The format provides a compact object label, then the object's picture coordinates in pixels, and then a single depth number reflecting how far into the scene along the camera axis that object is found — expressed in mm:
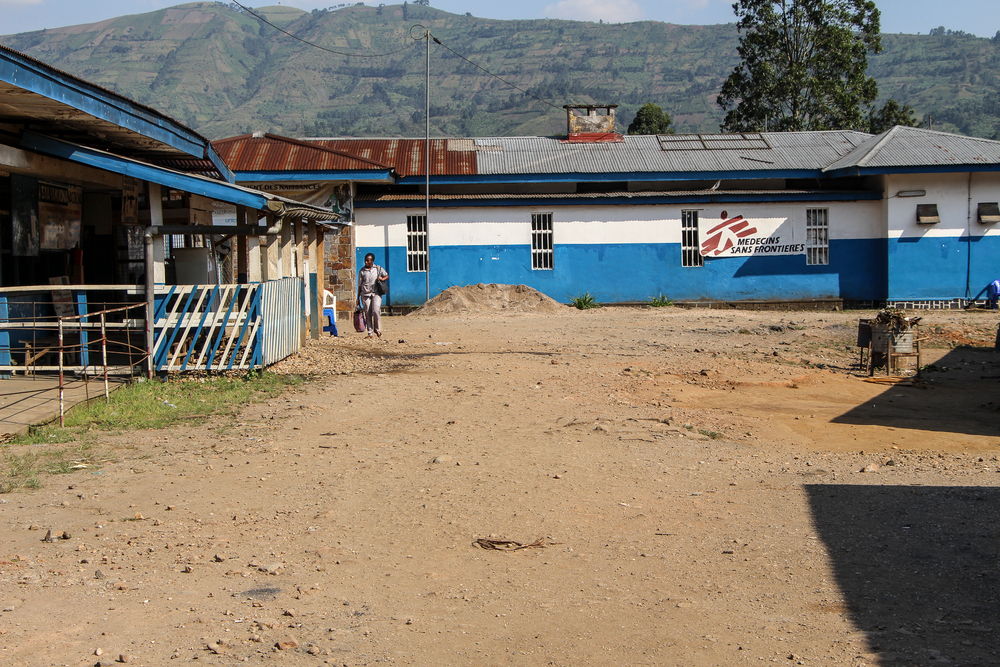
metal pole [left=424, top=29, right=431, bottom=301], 26797
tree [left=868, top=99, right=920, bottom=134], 43312
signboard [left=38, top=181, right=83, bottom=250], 13203
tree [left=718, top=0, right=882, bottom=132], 40906
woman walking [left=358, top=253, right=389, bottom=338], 19000
